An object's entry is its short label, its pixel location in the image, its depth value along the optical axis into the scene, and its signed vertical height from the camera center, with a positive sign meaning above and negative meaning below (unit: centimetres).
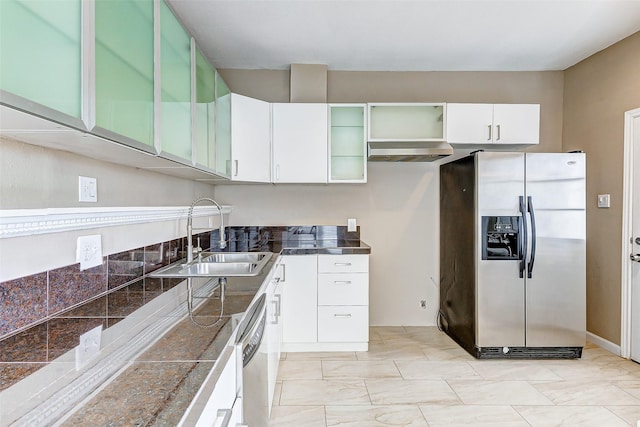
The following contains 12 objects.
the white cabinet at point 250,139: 285 +63
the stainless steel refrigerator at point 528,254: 282 -30
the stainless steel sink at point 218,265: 200 -32
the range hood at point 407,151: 299 +55
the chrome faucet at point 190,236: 221 -13
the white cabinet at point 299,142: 312 +64
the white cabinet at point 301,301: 296 -71
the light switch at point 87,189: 147 +11
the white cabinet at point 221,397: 70 -44
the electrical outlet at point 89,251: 138 -15
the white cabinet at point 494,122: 320 +85
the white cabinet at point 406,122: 324 +86
